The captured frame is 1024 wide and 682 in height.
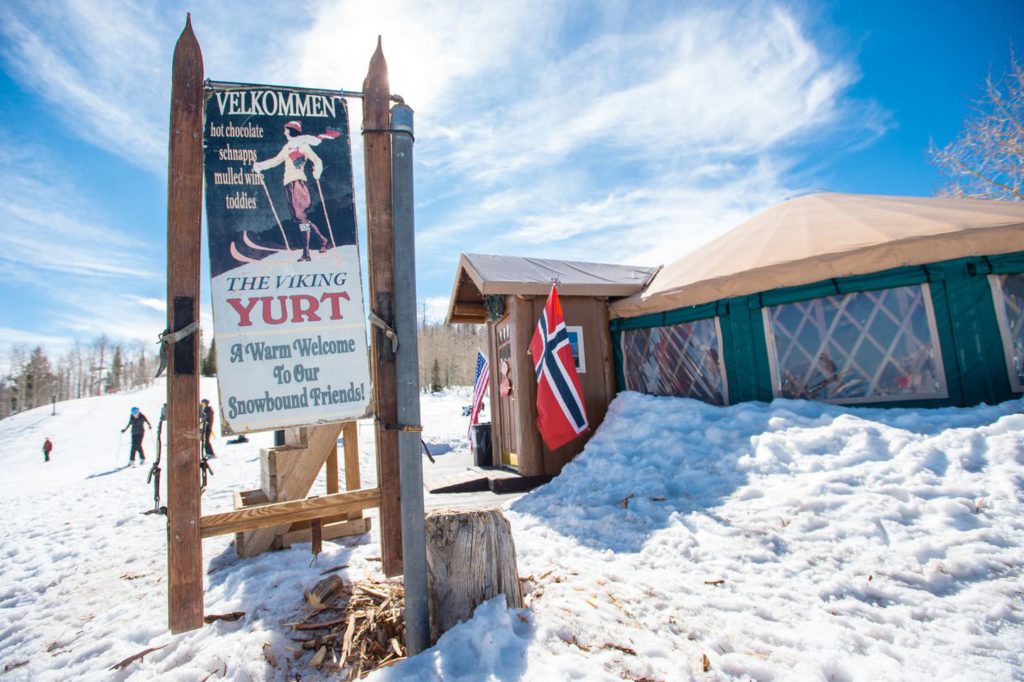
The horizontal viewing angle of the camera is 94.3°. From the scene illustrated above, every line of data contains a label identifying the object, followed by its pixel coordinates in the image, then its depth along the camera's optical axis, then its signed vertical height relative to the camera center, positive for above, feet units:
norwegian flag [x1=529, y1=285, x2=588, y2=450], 20.94 -0.37
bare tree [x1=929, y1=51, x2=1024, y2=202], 39.93 +16.56
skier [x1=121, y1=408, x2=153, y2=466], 44.24 -1.78
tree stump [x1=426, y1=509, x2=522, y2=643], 7.78 -3.00
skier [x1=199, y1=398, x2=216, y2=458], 33.83 -0.57
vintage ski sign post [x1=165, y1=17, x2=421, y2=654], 6.89 +1.66
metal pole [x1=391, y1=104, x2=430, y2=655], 7.37 +0.04
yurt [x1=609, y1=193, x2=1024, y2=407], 15.76 +1.88
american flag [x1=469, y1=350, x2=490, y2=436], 30.78 -0.31
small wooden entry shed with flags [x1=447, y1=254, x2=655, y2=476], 22.50 +2.26
